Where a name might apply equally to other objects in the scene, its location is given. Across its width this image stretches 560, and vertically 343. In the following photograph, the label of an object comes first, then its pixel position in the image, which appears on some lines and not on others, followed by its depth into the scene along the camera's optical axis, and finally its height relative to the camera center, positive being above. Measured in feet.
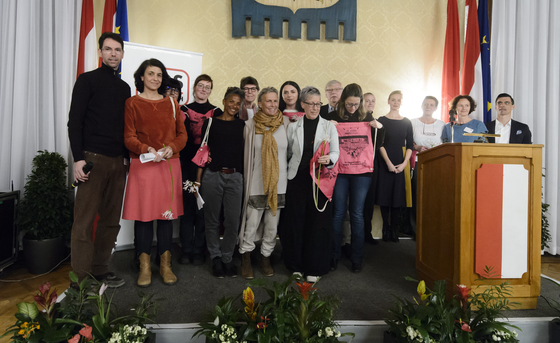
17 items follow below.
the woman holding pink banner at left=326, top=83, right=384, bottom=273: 8.36 +0.19
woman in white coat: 7.63 -0.62
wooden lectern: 6.26 -0.67
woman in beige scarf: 7.51 -0.06
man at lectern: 11.18 +1.93
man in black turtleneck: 6.66 +0.47
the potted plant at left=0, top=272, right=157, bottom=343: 4.77 -2.52
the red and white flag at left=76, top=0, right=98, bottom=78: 11.32 +4.90
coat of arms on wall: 12.89 +6.76
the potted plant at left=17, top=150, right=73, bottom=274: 9.27 -1.46
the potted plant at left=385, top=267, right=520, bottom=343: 5.08 -2.50
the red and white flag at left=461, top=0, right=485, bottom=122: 12.70 +4.71
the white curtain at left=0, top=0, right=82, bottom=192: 9.77 +3.06
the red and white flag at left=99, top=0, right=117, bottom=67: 11.55 +5.83
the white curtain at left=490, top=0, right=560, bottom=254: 12.00 +4.37
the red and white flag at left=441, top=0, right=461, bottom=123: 13.34 +5.10
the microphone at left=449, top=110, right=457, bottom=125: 8.43 +1.69
